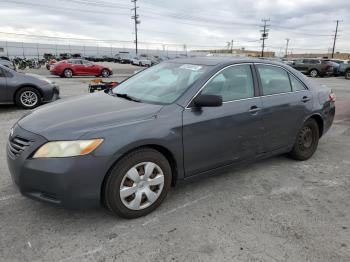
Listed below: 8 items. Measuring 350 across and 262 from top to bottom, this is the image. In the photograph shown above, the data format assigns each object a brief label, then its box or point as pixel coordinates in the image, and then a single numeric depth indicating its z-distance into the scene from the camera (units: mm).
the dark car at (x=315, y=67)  27655
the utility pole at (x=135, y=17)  65412
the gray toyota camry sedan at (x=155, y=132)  2746
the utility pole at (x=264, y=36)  71188
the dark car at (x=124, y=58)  54188
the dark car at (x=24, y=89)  8312
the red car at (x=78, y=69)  21719
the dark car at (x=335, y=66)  28078
